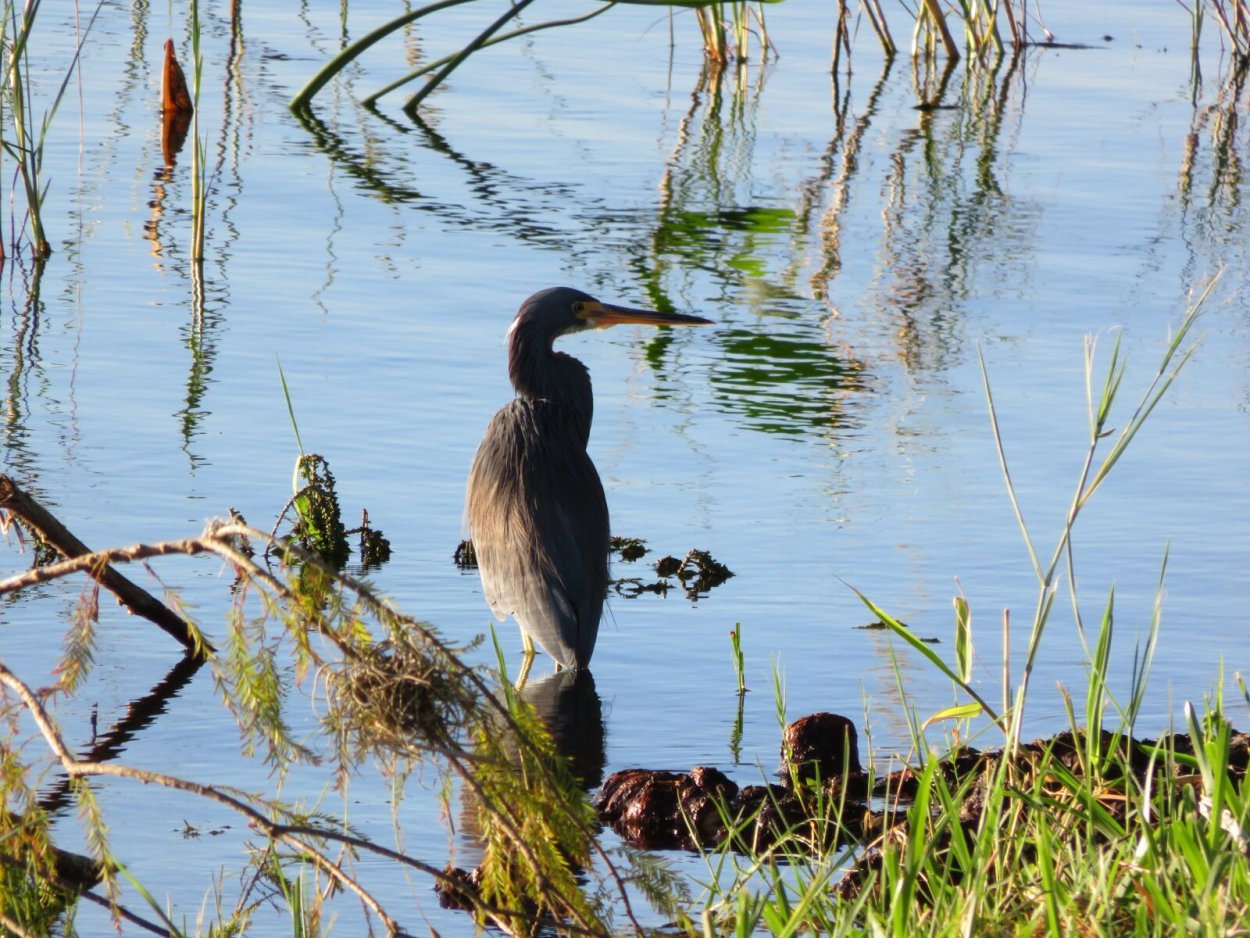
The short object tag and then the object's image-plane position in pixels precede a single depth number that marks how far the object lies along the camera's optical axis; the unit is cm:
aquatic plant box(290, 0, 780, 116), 2052
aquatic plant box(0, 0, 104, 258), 1500
